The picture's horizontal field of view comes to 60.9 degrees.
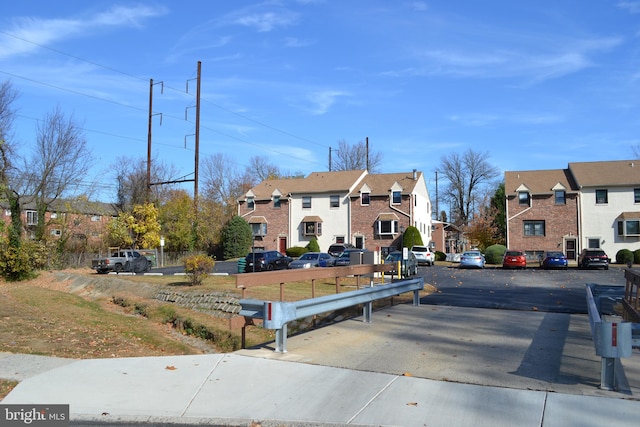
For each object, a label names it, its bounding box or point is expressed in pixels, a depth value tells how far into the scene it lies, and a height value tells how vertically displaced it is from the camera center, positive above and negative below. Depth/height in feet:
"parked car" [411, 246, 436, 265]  153.69 -2.38
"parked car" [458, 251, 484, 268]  142.10 -3.48
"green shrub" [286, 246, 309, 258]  185.21 -1.71
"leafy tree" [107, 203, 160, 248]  165.07 +5.21
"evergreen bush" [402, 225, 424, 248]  172.47 +2.75
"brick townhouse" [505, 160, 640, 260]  165.68 +11.94
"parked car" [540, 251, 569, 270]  136.67 -3.47
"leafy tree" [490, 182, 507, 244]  242.17 +13.94
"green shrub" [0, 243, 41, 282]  91.15 -2.91
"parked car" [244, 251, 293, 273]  110.11 -3.21
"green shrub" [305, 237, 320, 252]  182.29 +0.02
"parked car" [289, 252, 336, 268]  113.09 -3.16
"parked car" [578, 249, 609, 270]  132.98 -2.86
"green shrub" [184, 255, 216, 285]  75.15 -2.98
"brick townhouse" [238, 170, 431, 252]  184.55 +13.16
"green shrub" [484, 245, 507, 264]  159.53 -2.10
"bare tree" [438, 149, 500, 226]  285.23 +31.74
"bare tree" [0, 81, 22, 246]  120.67 +11.94
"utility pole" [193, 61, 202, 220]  153.48 +32.50
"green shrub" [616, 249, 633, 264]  153.89 -2.37
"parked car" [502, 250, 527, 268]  140.26 -3.34
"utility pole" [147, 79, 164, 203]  159.53 +31.72
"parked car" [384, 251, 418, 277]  99.14 -3.12
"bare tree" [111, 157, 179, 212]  209.79 +22.41
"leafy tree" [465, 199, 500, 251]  233.76 +7.29
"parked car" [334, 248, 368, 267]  112.27 -2.77
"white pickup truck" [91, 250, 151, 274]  114.83 -3.81
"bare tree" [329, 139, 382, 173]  284.00 +44.23
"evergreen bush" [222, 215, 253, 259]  184.03 +2.60
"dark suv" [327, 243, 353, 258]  164.05 -0.56
